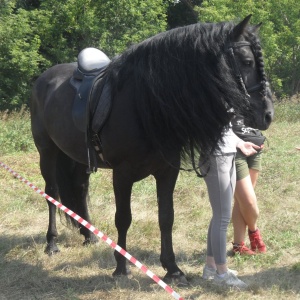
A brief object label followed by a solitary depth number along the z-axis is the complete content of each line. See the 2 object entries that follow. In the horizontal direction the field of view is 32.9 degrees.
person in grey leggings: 3.86
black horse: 3.50
